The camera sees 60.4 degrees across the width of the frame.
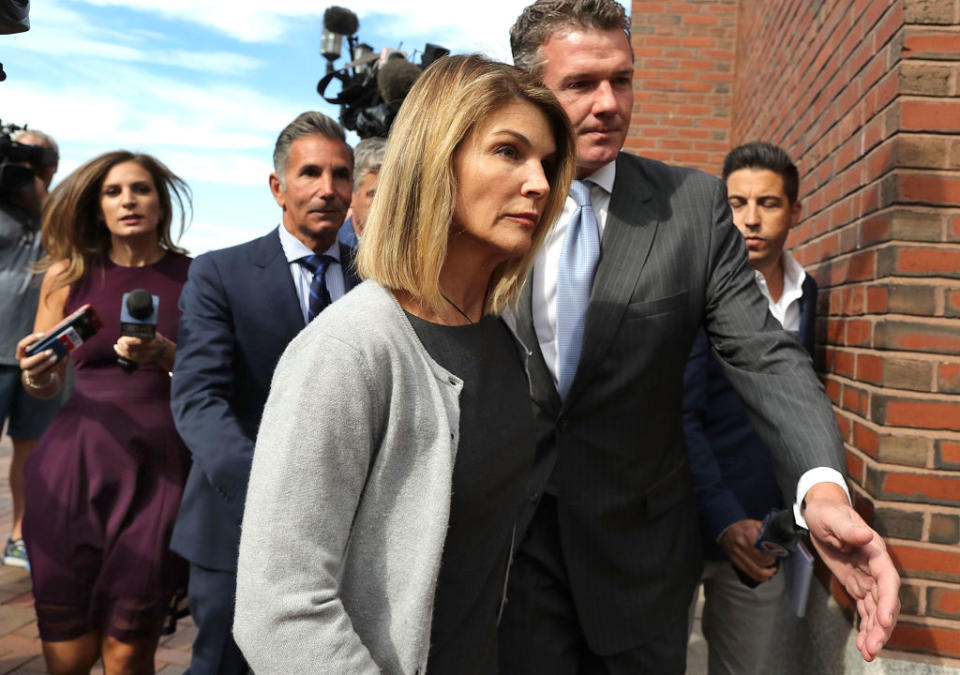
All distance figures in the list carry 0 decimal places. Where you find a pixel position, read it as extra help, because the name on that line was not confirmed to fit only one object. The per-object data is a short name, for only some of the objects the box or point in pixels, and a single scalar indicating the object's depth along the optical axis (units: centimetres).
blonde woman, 119
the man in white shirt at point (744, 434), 255
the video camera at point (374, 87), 396
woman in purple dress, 293
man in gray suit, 205
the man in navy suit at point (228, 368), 246
